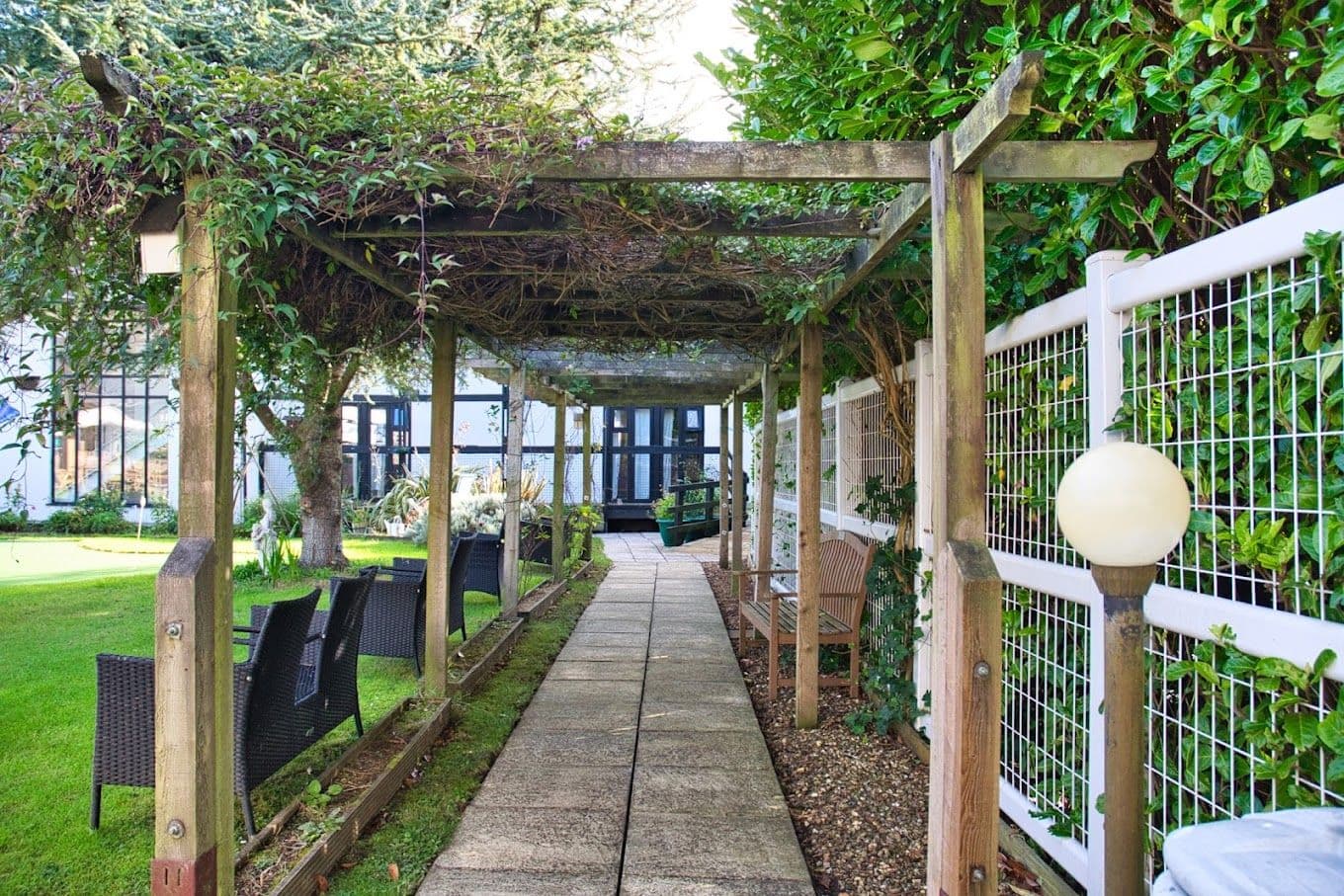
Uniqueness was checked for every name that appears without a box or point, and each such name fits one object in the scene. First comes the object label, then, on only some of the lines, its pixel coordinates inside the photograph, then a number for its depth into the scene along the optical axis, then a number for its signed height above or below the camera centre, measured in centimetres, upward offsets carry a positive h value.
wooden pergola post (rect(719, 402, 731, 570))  1081 -33
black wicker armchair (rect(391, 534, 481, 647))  541 -69
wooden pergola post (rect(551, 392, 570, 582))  861 -44
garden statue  878 -79
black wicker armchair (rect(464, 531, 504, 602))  724 -89
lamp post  162 -19
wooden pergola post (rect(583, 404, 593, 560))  1116 -6
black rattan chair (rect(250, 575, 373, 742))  351 -85
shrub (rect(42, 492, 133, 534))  1550 -104
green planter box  1369 -119
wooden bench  479 -90
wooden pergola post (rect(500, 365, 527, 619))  673 -43
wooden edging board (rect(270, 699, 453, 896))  258 -125
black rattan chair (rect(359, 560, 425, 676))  492 -90
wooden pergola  212 +0
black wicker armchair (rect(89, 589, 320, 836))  289 -86
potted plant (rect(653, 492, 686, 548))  1370 -92
